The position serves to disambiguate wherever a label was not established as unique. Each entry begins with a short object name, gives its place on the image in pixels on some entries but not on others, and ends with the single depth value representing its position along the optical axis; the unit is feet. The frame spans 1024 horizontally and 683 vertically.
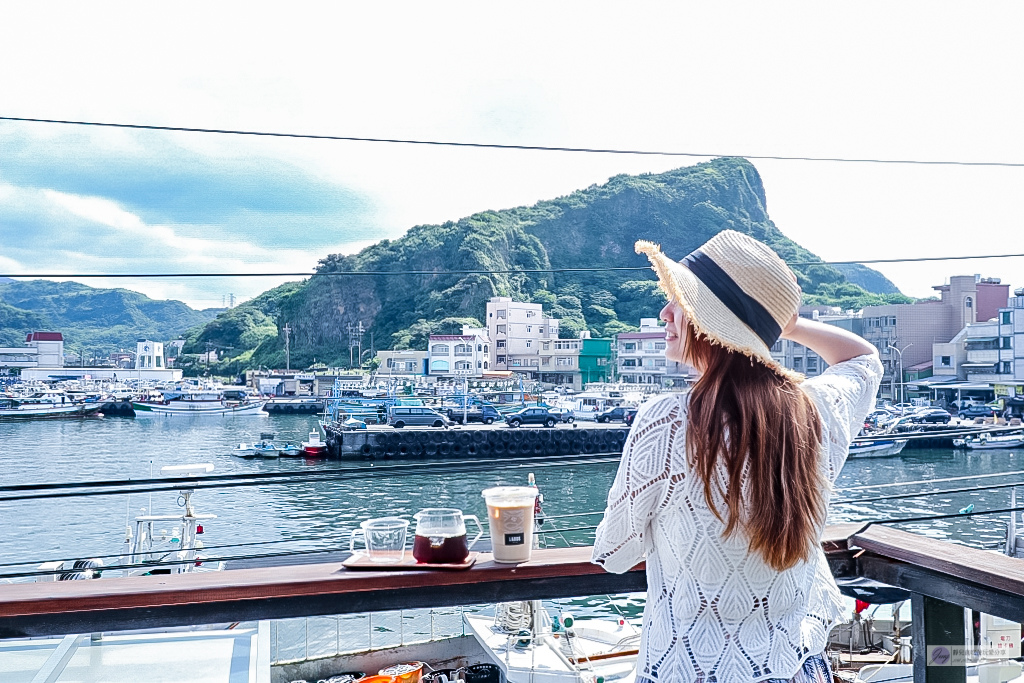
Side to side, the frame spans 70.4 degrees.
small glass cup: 3.52
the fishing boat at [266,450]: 83.66
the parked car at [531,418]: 95.20
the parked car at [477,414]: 100.00
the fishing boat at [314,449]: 84.81
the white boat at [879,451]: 75.25
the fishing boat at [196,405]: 133.39
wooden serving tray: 3.34
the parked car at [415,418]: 92.73
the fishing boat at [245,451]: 83.66
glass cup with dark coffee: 3.42
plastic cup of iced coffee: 3.43
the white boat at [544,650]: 15.35
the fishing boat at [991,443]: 78.23
